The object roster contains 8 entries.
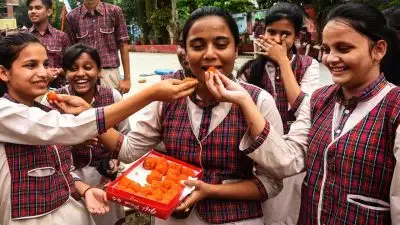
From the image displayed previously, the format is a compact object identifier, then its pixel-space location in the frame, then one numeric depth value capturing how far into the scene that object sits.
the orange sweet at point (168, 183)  1.79
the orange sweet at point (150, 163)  1.93
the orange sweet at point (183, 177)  1.83
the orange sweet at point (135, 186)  1.75
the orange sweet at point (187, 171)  1.85
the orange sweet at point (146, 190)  1.72
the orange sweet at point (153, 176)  1.85
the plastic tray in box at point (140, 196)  1.63
